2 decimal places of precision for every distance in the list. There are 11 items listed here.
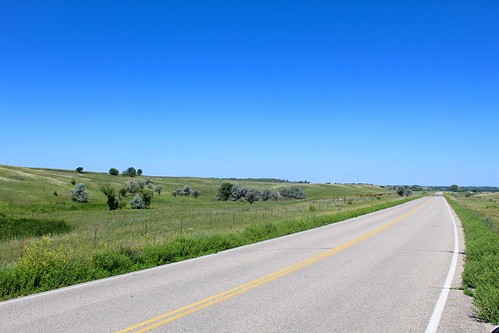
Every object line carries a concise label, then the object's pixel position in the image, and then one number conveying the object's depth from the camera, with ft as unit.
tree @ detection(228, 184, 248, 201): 349.41
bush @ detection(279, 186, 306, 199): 405.18
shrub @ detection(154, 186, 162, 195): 348.79
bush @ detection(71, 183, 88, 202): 248.93
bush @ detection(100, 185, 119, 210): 241.35
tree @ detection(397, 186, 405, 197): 469.65
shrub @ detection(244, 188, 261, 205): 329.23
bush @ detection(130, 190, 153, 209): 243.60
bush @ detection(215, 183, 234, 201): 352.90
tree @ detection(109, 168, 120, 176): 541.34
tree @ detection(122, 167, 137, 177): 594.65
